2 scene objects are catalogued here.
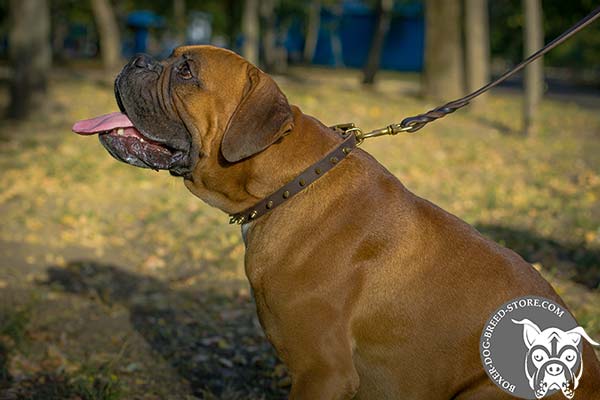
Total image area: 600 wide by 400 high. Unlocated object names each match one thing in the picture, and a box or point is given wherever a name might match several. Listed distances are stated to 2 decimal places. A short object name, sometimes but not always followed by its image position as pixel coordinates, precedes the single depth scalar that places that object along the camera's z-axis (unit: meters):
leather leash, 3.53
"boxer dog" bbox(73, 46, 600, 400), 3.32
